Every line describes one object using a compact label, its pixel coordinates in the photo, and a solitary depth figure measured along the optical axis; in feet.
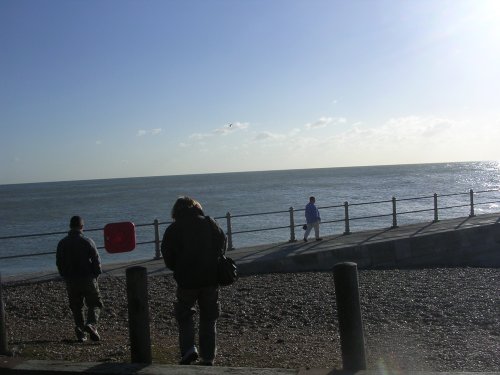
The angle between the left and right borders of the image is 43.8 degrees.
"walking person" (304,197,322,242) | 58.23
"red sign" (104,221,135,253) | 33.32
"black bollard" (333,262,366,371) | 15.15
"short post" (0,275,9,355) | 19.06
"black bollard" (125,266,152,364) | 16.99
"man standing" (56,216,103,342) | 23.59
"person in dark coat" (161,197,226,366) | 17.75
